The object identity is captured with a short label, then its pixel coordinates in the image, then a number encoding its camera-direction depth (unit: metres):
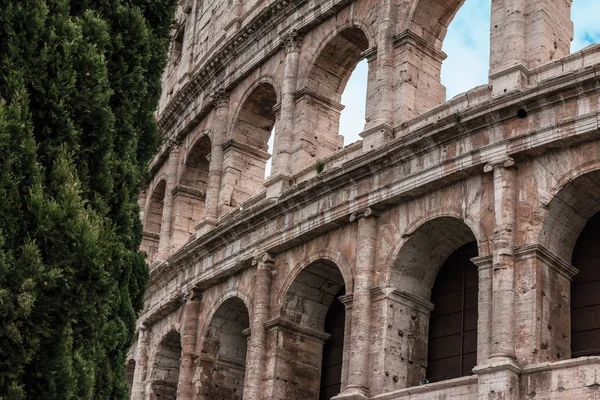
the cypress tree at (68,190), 9.81
